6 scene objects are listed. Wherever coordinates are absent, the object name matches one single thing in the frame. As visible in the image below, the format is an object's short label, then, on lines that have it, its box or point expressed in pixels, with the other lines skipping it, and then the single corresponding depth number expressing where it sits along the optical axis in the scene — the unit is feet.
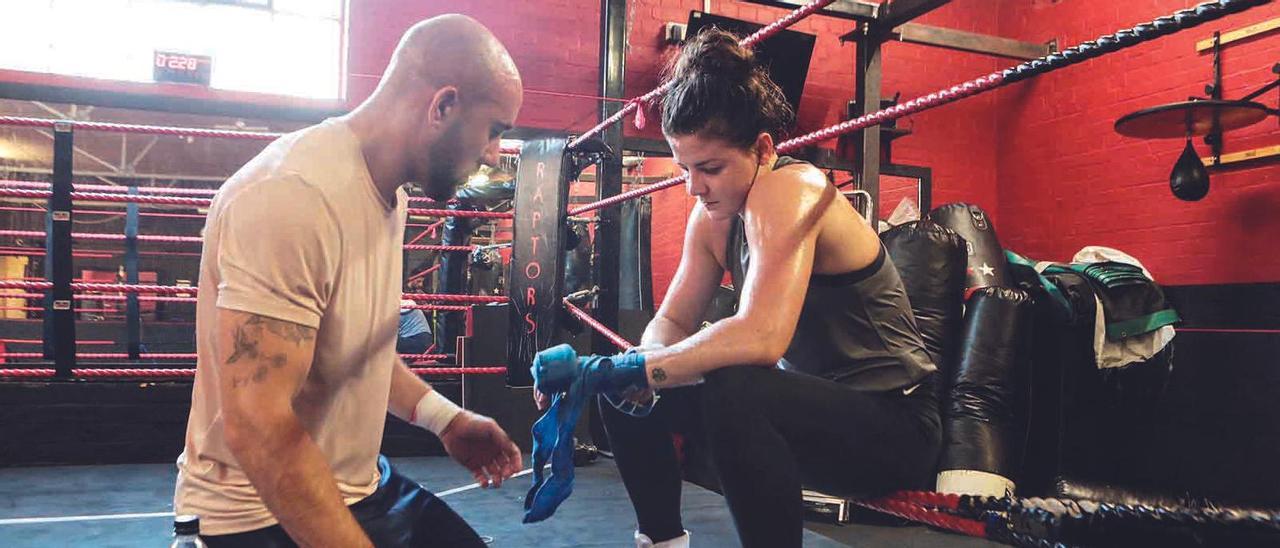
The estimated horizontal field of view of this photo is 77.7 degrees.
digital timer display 14.30
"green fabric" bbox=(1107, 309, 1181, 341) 9.64
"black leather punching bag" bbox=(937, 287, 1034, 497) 7.96
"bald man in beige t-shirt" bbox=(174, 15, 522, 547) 2.81
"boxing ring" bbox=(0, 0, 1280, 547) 2.97
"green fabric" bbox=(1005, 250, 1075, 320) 9.70
